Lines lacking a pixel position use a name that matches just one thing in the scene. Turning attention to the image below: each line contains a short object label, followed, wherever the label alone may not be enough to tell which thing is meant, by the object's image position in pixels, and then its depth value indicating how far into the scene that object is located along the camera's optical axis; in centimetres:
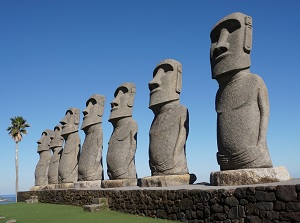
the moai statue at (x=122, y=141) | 1379
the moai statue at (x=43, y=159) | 2223
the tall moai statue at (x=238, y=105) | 866
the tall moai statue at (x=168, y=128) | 1113
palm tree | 3859
